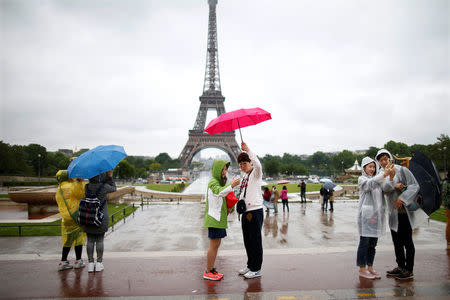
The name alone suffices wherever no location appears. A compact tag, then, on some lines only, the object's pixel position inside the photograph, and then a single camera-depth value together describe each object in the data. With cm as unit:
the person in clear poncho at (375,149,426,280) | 510
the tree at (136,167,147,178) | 7529
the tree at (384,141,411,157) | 8035
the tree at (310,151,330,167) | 11827
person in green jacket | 504
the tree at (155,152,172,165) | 13169
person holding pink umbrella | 512
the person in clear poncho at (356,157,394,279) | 509
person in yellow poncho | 587
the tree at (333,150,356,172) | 9076
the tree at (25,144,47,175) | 6879
